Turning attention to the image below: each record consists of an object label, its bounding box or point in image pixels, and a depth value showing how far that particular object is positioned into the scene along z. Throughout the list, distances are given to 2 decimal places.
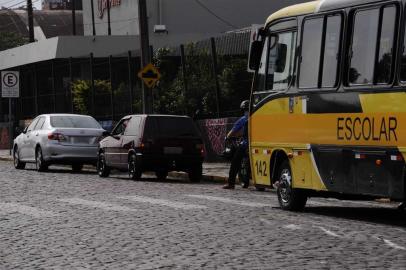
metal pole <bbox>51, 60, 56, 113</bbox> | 45.00
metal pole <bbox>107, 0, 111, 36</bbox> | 72.19
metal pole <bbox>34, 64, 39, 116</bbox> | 48.44
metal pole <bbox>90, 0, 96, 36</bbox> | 75.38
